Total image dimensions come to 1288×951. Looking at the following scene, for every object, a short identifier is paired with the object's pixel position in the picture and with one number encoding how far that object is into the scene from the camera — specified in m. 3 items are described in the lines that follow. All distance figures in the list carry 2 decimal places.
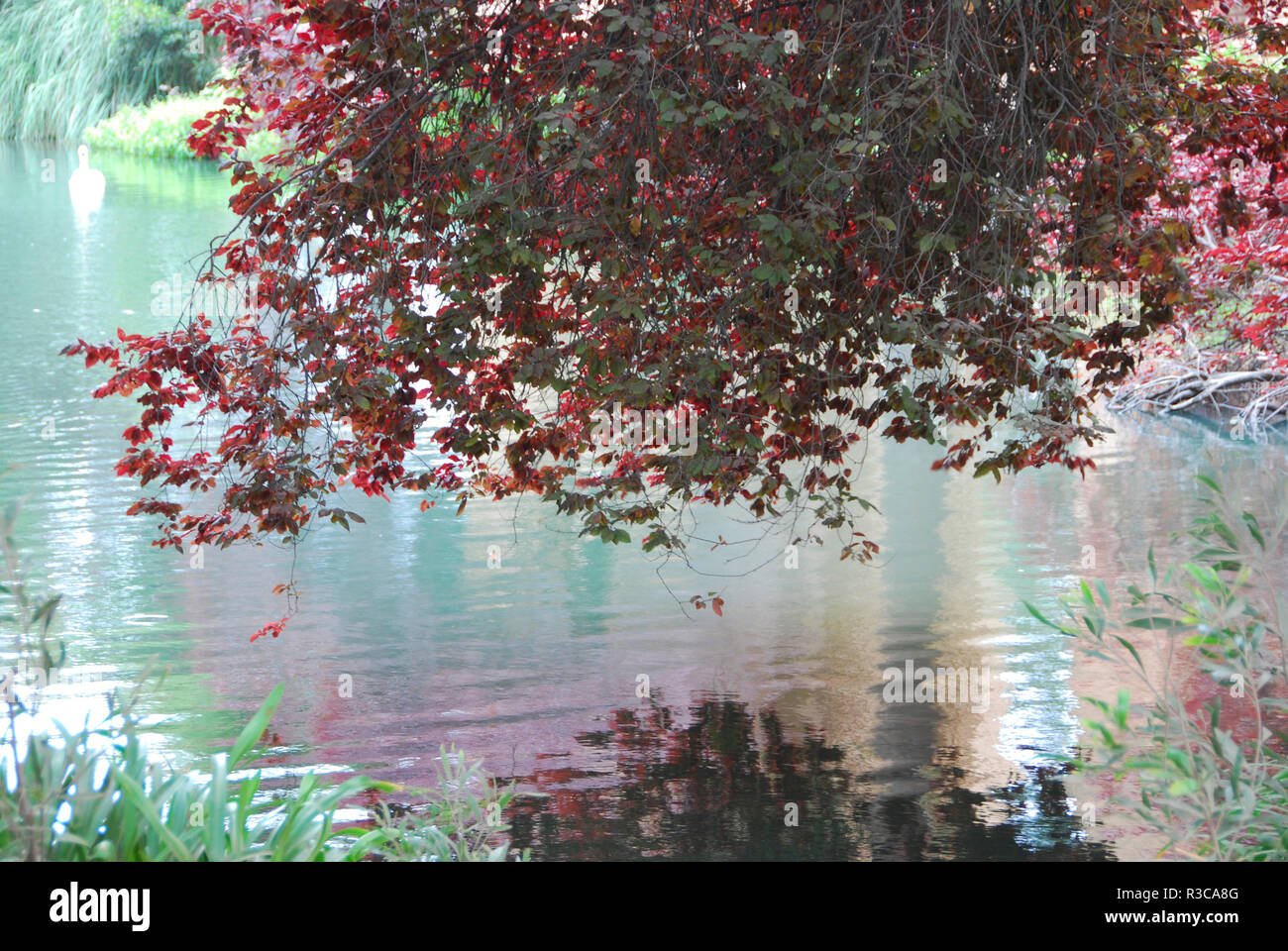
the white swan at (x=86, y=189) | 42.28
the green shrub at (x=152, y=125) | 49.62
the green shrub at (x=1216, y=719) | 3.78
